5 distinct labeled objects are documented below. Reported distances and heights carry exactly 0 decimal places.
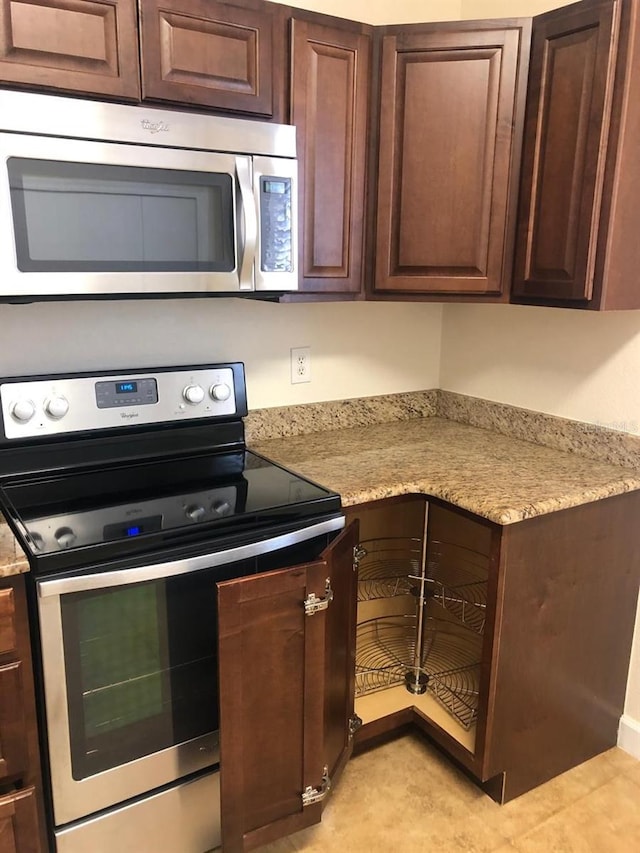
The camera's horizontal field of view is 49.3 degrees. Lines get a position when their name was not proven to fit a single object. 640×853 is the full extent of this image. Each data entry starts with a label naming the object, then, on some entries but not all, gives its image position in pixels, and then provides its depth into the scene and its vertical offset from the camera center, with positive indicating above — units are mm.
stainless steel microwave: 1368 +109
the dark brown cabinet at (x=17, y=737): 1291 -904
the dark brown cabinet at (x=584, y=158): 1577 +243
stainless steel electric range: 1347 -643
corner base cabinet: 1723 -1035
